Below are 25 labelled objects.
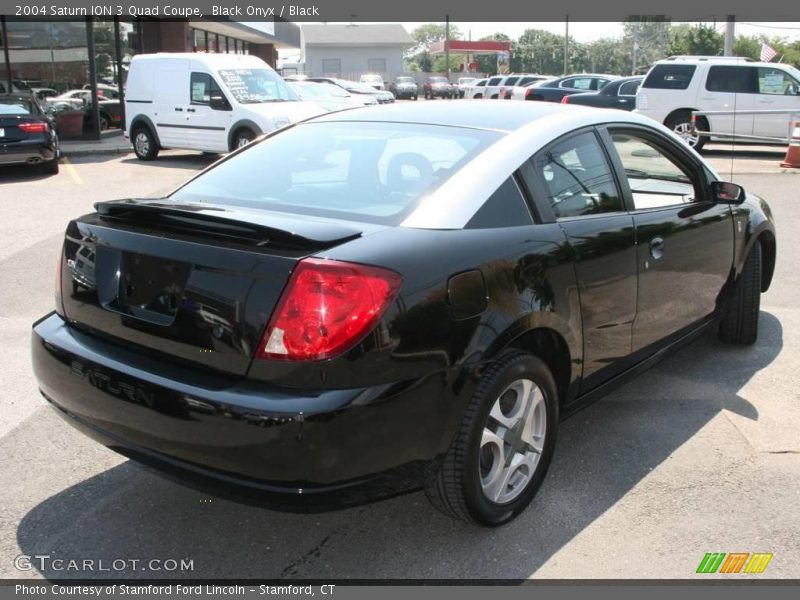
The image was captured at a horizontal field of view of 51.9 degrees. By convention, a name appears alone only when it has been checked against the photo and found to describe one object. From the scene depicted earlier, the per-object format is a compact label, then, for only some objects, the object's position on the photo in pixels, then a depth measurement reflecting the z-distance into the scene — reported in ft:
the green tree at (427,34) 528.63
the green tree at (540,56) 375.25
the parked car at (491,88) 118.93
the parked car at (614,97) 69.62
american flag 75.61
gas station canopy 290.35
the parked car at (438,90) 188.55
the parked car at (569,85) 82.24
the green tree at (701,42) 170.50
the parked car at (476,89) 128.98
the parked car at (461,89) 146.24
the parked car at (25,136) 44.58
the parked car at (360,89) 92.68
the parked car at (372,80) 174.30
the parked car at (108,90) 70.42
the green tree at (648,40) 406.29
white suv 58.39
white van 51.11
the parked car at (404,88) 188.65
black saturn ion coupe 8.61
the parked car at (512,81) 113.19
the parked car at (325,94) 68.49
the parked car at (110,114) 71.87
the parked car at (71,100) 68.23
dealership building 68.34
